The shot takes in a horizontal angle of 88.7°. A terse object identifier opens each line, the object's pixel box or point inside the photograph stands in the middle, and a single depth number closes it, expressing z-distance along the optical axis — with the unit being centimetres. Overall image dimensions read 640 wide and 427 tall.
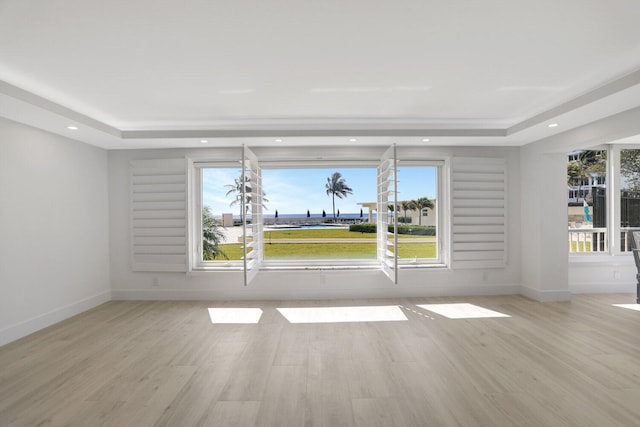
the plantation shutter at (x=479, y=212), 461
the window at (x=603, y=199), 489
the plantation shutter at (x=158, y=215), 451
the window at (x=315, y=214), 479
